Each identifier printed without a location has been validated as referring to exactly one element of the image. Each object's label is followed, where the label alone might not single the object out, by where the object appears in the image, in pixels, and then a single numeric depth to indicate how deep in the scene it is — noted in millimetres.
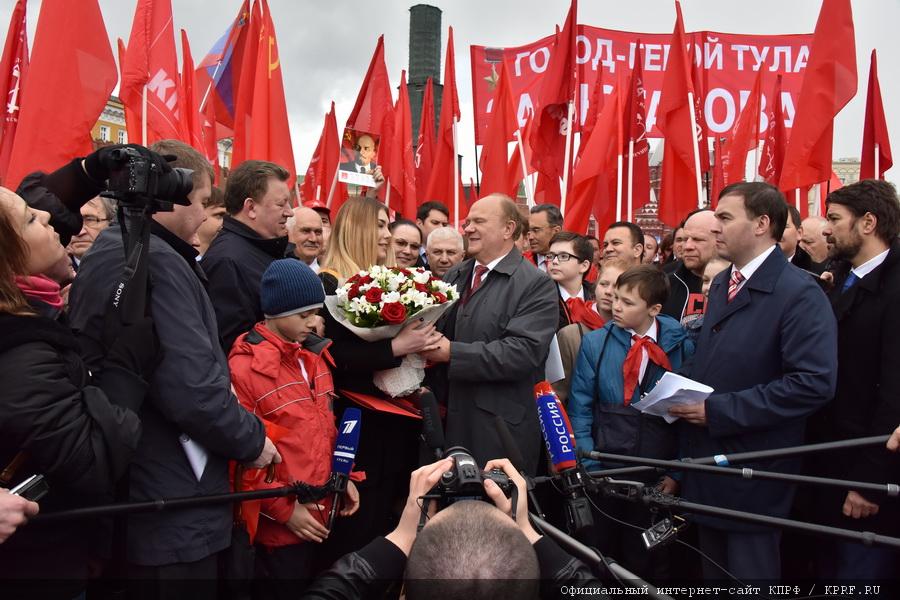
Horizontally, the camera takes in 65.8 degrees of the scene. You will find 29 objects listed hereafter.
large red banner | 12078
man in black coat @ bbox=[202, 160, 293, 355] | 3539
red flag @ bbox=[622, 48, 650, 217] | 9359
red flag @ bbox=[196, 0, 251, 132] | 9742
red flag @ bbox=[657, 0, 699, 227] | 8727
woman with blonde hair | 3709
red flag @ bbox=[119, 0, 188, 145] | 7676
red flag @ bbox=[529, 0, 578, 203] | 9180
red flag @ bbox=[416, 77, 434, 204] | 12047
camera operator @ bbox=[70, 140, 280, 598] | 2492
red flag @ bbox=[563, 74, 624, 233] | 9281
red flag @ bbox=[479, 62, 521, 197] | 9430
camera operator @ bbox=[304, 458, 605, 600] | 1455
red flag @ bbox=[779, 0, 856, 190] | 7312
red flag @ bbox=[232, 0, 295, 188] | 8352
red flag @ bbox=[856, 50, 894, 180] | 9047
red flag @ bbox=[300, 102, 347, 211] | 11805
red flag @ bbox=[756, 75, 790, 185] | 9586
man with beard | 3420
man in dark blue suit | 3361
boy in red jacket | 3100
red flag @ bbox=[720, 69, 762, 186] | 9945
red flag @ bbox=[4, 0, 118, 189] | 5621
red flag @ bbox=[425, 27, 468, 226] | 10383
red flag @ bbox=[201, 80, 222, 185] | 9961
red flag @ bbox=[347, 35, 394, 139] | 10375
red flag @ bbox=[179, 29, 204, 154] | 8875
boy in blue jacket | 4109
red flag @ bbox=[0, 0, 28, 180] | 7824
